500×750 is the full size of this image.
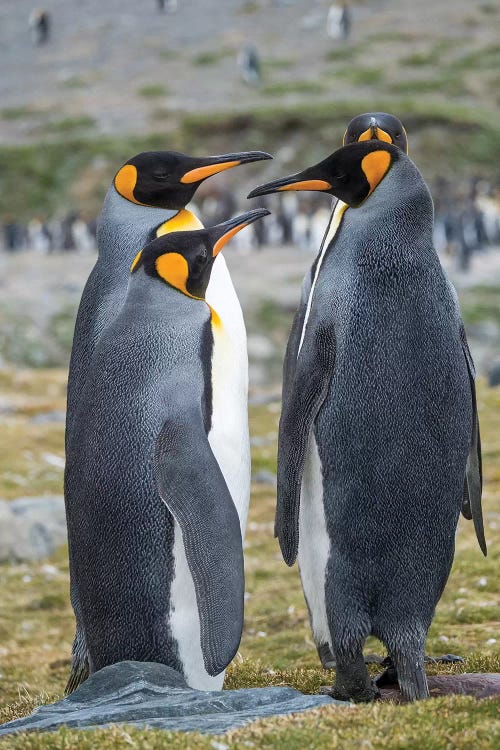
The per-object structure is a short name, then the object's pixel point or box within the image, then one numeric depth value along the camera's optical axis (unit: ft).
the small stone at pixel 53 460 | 110.11
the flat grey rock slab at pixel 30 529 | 78.43
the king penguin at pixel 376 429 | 34.71
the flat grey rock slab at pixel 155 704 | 29.14
